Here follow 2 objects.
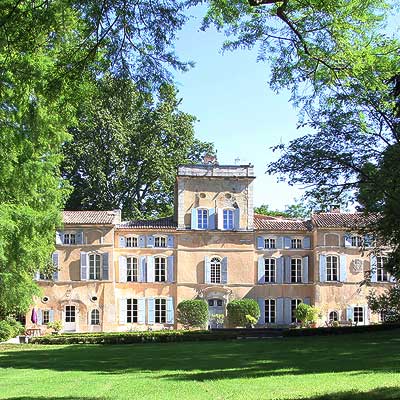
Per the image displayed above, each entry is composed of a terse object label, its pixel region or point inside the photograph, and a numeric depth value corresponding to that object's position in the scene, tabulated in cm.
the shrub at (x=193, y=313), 3525
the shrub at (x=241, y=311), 3506
